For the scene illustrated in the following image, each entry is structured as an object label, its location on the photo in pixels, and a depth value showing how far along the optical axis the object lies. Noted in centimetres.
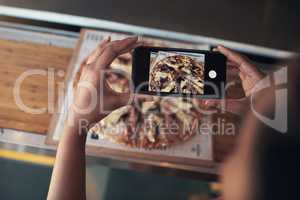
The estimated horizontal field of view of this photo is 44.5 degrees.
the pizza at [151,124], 69
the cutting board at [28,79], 70
